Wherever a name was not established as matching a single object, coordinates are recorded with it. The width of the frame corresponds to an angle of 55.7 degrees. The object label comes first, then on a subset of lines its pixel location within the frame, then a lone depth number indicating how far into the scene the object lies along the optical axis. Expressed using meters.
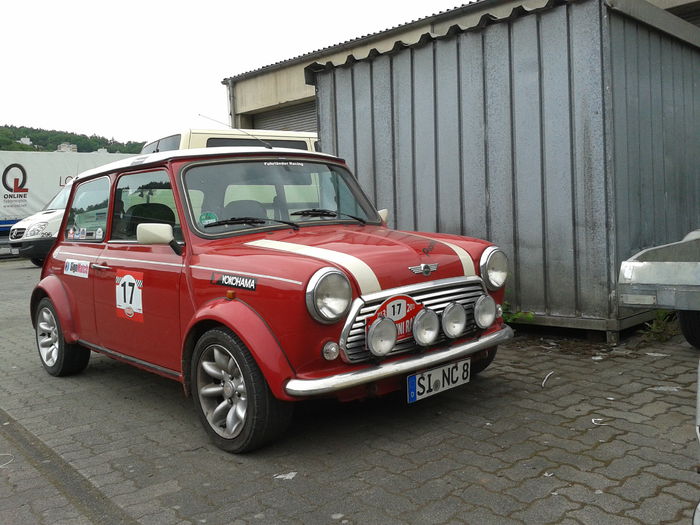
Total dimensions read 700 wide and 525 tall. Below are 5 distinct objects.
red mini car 3.31
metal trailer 2.87
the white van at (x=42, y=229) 14.88
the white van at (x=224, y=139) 9.12
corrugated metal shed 5.39
